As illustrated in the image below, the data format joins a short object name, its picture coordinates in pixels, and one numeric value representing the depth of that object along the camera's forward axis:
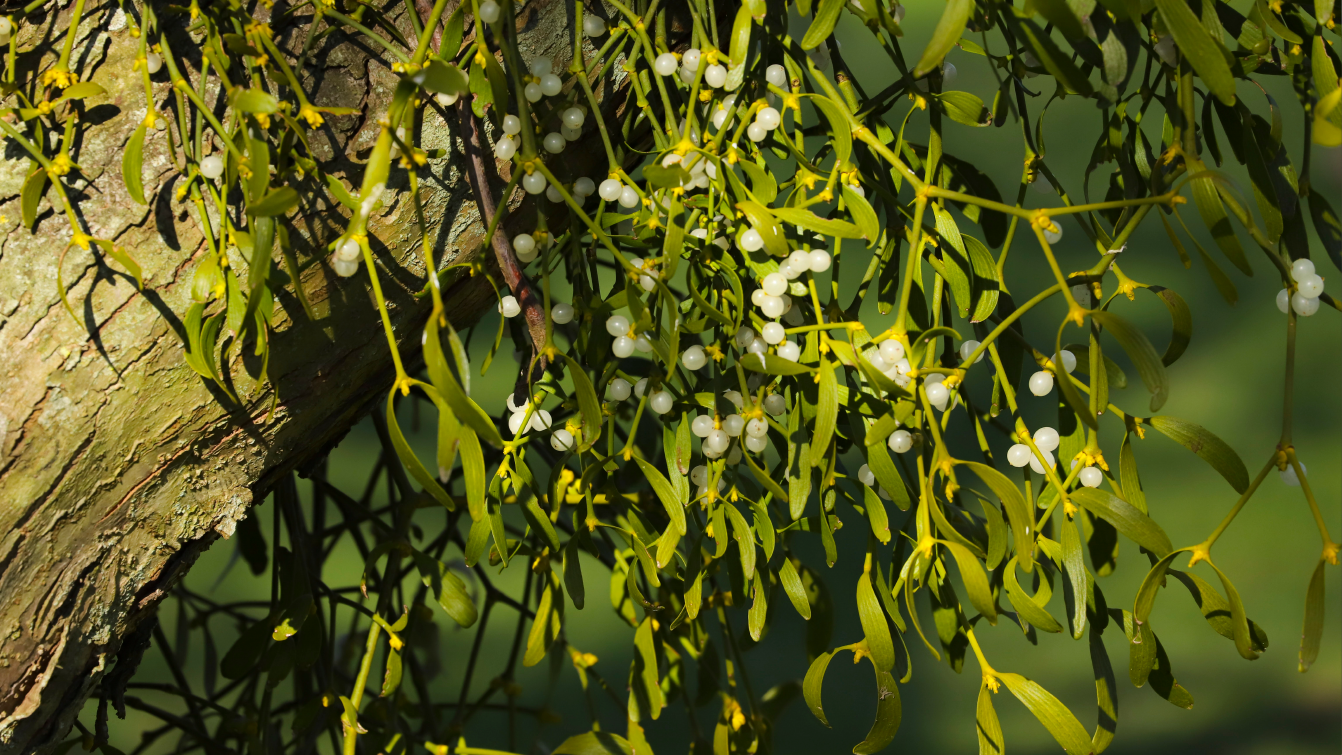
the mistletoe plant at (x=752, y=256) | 1.25
